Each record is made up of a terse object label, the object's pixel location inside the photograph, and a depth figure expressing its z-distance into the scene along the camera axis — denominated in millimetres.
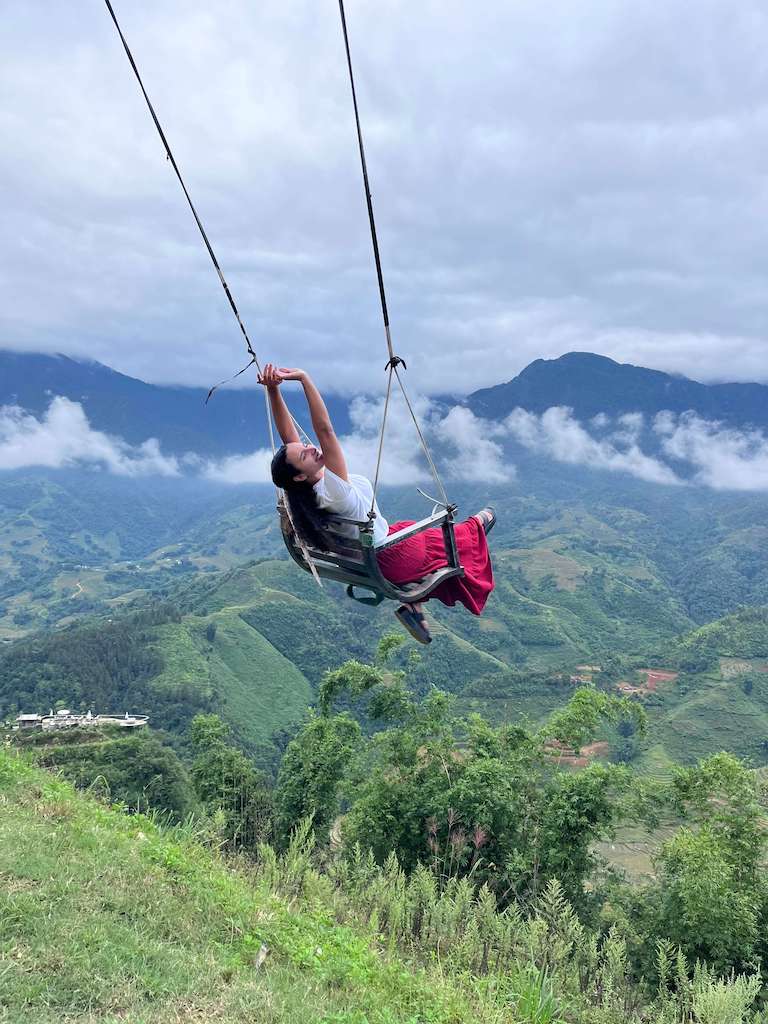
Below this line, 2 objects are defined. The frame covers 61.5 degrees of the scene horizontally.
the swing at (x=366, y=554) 4105
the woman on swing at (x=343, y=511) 3969
